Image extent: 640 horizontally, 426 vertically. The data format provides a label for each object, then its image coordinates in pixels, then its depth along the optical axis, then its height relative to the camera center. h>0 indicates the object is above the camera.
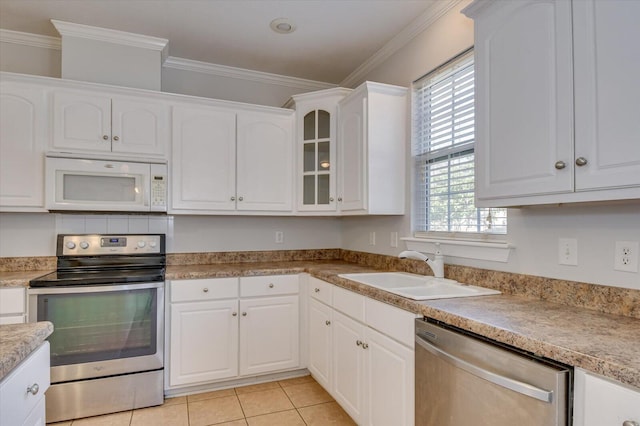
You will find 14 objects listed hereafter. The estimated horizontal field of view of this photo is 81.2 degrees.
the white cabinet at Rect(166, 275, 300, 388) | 2.58 -0.82
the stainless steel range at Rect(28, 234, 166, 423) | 2.28 -0.79
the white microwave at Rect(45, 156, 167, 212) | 2.45 +0.20
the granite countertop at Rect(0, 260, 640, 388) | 0.94 -0.37
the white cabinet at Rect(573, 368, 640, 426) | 0.87 -0.46
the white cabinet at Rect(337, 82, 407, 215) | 2.57 +0.46
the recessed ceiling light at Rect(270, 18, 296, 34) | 2.56 +1.32
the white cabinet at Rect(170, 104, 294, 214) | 2.81 +0.42
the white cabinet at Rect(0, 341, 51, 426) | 0.85 -0.45
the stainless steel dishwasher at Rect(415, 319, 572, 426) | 1.03 -0.54
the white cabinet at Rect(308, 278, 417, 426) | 1.68 -0.77
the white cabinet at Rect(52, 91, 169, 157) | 2.51 +0.63
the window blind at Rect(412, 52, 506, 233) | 2.12 +0.38
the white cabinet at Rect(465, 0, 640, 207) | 1.13 +0.40
